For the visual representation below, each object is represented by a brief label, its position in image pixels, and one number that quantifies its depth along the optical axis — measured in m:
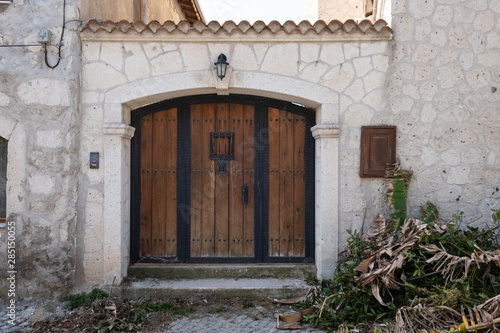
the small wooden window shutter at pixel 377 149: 4.42
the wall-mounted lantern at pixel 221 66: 4.30
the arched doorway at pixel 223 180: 4.89
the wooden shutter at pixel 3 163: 4.53
